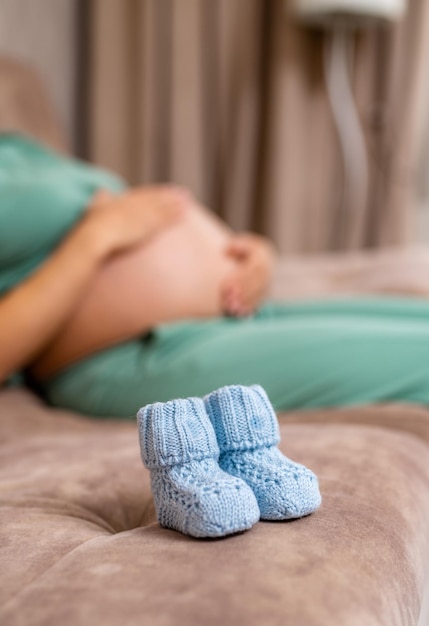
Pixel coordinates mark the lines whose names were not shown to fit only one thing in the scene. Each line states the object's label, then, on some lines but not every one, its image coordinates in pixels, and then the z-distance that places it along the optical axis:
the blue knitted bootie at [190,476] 0.56
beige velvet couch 0.47
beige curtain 2.53
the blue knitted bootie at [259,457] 0.60
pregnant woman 1.06
